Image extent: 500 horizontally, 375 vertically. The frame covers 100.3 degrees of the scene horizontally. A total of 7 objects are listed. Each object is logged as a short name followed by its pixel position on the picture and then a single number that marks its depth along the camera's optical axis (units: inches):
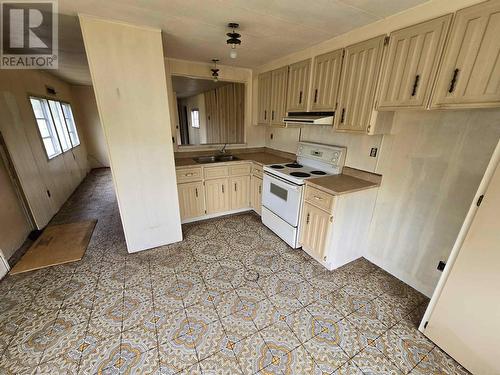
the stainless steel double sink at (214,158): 139.4
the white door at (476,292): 48.1
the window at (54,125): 146.2
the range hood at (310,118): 91.6
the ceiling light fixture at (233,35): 76.9
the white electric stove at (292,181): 99.9
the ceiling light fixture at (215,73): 132.9
